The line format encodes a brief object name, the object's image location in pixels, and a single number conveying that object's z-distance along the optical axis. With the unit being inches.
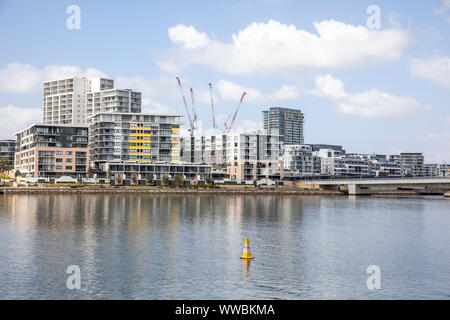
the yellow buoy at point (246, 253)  1961.0
